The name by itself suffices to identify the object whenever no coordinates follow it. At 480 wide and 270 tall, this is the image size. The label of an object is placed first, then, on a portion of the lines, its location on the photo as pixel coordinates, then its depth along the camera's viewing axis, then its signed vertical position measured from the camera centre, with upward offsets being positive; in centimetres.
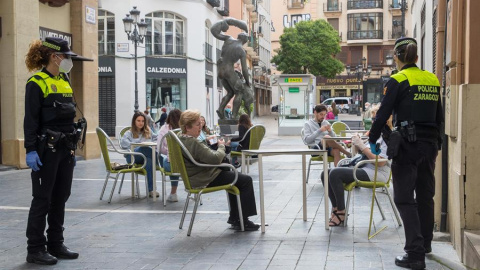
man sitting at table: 1162 -41
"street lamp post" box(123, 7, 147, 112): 2617 +330
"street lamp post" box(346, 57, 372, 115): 5693 +340
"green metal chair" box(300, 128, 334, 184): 1168 -81
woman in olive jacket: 700 -64
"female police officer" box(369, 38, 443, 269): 548 -18
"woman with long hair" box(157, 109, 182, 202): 926 -48
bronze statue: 1809 +127
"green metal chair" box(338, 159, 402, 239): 731 -80
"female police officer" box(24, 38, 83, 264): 571 -25
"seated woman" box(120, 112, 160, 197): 1020 -35
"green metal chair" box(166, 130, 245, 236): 693 -60
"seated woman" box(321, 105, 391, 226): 744 -75
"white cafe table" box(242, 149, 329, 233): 703 -44
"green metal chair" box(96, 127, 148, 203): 946 -78
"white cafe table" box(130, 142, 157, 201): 962 -59
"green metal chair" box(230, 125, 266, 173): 1246 -46
